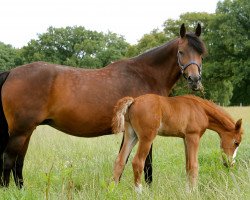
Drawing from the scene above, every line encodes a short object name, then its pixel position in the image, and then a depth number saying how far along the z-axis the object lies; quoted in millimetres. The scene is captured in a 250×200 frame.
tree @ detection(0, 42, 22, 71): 56638
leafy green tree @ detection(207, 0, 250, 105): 36719
